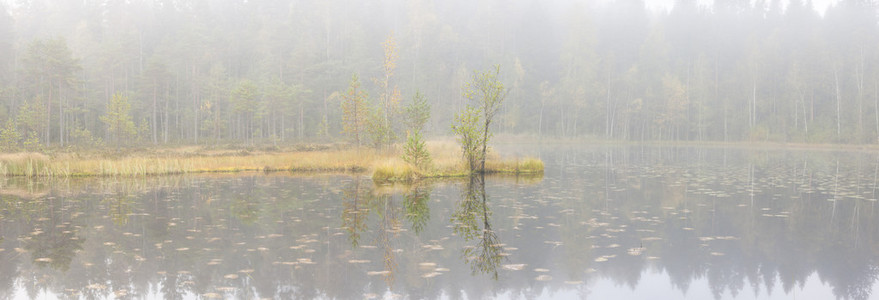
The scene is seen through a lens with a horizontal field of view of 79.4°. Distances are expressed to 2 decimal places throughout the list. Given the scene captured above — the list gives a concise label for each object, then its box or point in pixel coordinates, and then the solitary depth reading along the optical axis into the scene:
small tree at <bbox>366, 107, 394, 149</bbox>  33.75
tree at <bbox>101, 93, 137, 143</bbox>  48.44
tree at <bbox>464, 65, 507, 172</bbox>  26.53
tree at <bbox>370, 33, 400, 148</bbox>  33.91
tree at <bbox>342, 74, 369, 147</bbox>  35.16
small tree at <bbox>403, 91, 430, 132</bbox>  33.00
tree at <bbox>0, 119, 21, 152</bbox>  37.46
